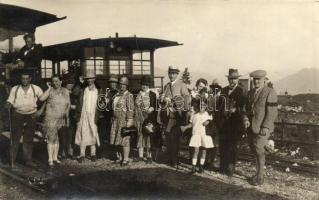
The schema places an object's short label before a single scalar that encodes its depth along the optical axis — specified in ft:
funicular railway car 33.55
